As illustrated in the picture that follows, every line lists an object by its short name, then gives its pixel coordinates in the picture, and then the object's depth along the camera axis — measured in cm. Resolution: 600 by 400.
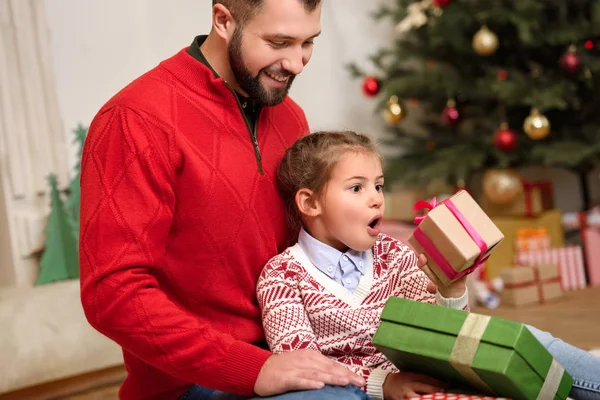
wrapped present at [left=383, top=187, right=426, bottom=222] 416
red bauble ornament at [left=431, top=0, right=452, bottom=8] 379
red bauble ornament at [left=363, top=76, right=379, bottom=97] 407
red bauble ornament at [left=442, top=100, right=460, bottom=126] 398
